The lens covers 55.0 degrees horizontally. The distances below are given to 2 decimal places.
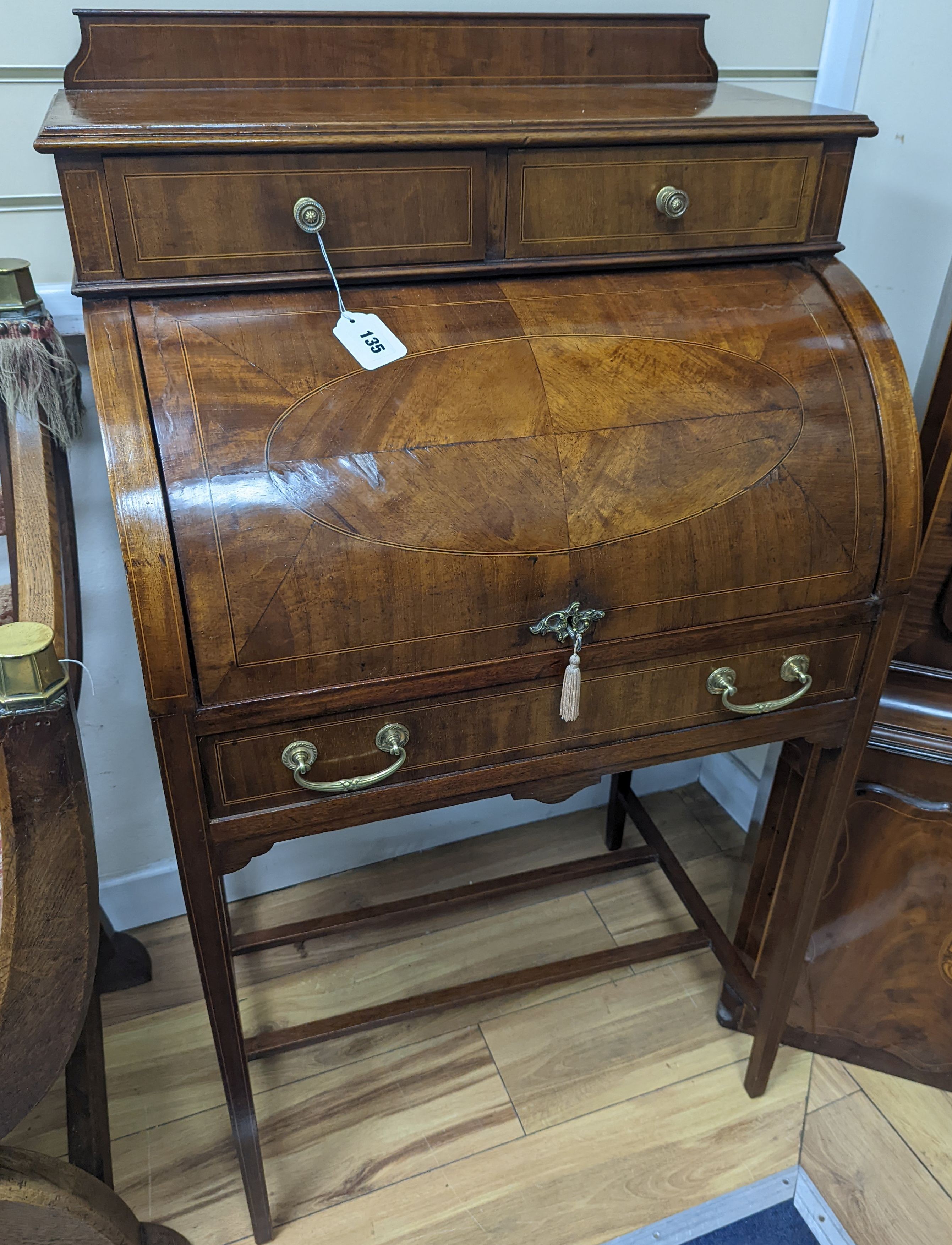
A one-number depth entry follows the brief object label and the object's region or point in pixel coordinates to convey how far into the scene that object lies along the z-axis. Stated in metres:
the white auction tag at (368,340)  0.93
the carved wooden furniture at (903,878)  1.29
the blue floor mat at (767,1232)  1.35
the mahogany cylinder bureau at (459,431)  0.87
